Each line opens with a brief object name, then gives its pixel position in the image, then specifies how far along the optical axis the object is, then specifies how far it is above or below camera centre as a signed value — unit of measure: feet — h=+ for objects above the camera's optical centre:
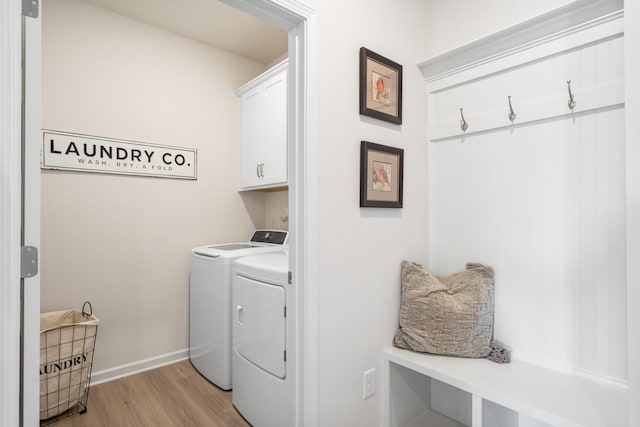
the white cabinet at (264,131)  8.48 +2.28
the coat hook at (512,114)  5.31 +1.59
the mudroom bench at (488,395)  3.93 -2.30
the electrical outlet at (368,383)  5.21 -2.68
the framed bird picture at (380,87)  5.16 +2.06
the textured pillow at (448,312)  5.18 -1.57
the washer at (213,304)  7.41 -2.19
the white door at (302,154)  4.44 +0.82
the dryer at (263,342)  5.36 -2.25
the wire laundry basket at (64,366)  6.40 -3.05
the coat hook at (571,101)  4.68 +1.59
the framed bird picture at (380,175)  5.16 +0.63
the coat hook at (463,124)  5.90 +1.59
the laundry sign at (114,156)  7.52 +1.41
